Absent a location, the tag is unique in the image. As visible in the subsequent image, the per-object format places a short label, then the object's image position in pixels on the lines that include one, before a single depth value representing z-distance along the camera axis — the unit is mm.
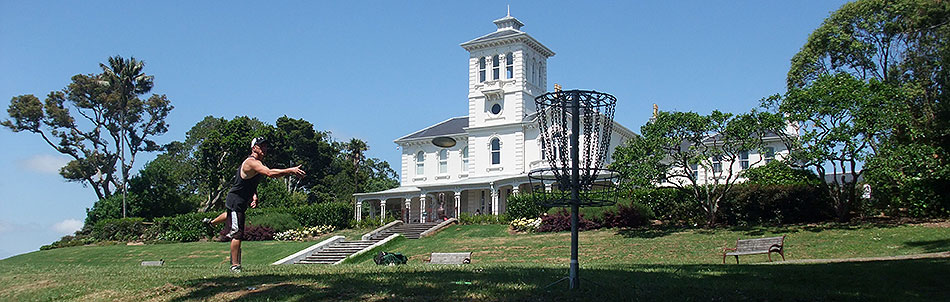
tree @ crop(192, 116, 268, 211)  58175
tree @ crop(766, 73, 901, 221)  28500
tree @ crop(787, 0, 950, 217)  28062
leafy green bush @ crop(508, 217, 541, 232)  36625
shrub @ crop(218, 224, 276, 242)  43094
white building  47656
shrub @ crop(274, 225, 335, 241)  42875
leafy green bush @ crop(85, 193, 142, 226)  54156
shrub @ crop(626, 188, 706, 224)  34312
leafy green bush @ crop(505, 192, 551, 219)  39188
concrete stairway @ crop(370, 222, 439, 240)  39688
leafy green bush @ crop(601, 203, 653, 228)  34469
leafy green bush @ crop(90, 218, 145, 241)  49219
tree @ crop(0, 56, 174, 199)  56406
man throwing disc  11656
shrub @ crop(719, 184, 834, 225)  31453
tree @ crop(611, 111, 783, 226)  31844
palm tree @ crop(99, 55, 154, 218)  57156
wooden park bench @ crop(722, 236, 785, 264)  18781
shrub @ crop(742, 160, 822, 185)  29641
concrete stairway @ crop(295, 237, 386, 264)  31828
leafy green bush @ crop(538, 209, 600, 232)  35219
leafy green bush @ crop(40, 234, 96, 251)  49100
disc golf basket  9281
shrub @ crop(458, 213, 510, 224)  43031
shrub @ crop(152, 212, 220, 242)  46656
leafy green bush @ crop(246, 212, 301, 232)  43625
